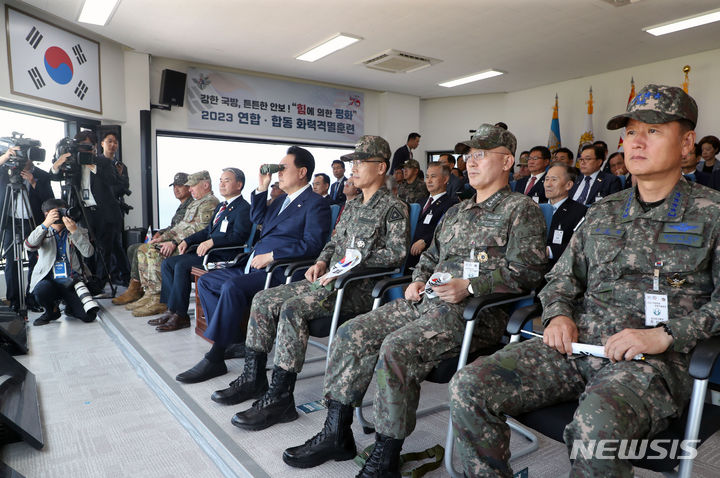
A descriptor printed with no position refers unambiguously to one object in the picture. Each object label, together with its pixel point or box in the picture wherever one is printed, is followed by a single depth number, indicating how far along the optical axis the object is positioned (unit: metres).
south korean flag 4.59
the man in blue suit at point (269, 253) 2.54
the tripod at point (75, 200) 4.28
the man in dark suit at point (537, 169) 4.79
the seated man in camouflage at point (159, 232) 4.23
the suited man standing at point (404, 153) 7.31
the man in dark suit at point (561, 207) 2.95
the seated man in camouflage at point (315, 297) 2.05
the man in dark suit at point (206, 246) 3.48
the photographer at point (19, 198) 3.54
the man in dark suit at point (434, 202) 3.89
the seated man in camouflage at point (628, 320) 1.14
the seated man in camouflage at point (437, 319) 1.54
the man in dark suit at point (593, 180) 4.28
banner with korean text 6.94
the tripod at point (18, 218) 3.56
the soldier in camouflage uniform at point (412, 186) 5.57
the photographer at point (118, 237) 5.01
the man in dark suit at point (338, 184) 6.52
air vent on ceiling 6.26
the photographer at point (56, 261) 3.75
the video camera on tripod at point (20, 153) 3.52
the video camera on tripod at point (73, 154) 4.23
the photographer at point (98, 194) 4.39
